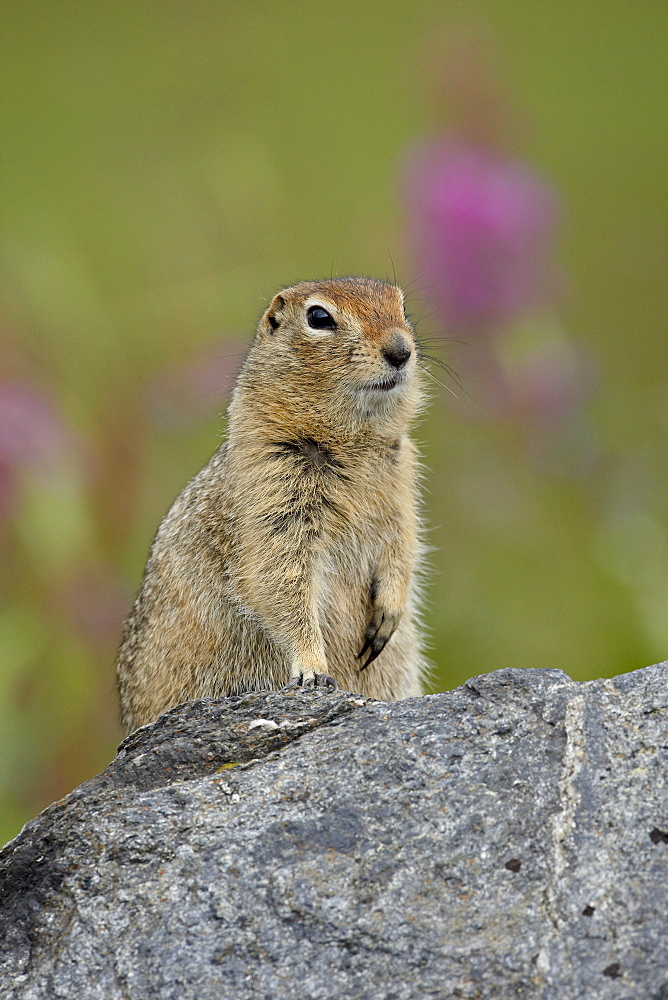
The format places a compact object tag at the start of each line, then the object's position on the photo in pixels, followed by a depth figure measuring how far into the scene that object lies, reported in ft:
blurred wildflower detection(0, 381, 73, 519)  36.50
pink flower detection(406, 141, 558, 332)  43.45
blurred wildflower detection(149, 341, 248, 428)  39.75
